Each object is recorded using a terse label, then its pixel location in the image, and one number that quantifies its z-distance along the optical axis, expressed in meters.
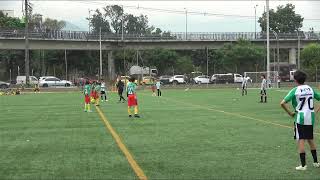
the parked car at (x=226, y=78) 85.75
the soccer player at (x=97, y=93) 32.14
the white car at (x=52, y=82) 80.96
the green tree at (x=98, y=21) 151.75
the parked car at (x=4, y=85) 76.57
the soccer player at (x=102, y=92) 39.65
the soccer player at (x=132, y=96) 23.28
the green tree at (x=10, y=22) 103.12
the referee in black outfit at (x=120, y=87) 38.16
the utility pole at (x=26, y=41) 72.12
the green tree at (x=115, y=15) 149.44
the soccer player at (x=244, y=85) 44.88
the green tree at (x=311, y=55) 86.60
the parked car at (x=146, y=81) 80.20
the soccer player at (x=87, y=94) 27.42
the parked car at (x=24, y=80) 81.61
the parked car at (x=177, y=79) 86.56
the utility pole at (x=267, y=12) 59.22
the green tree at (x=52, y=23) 132.88
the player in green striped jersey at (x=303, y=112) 10.10
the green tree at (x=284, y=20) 125.25
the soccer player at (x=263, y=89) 33.94
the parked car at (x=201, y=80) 85.47
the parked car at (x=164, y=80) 87.31
